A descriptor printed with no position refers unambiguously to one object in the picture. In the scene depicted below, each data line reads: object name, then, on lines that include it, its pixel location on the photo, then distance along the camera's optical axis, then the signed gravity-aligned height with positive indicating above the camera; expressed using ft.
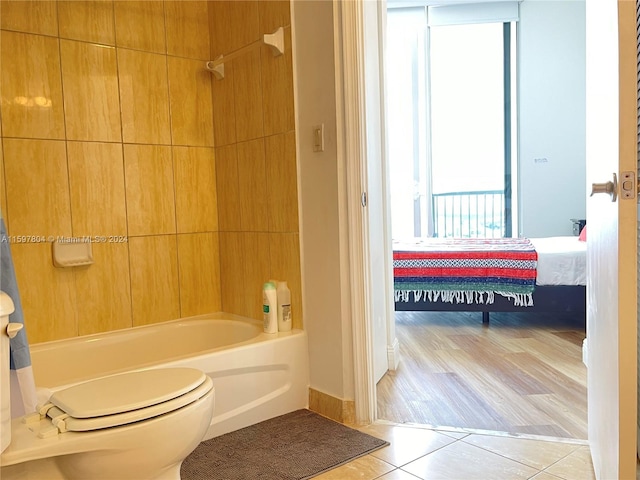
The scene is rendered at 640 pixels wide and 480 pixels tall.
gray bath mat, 6.01 -2.96
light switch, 7.41 +0.98
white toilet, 4.04 -1.71
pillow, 13.00 -0.98
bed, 11.56 -1.70
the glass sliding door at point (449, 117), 20.01 +3.26
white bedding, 11.40 -1.47
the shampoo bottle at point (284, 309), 7.94 -1.50
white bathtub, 7.04 -2.13
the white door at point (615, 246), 3.92 -0.40
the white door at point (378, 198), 8.50 +0.12
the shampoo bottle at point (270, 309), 7.84 -1.49
